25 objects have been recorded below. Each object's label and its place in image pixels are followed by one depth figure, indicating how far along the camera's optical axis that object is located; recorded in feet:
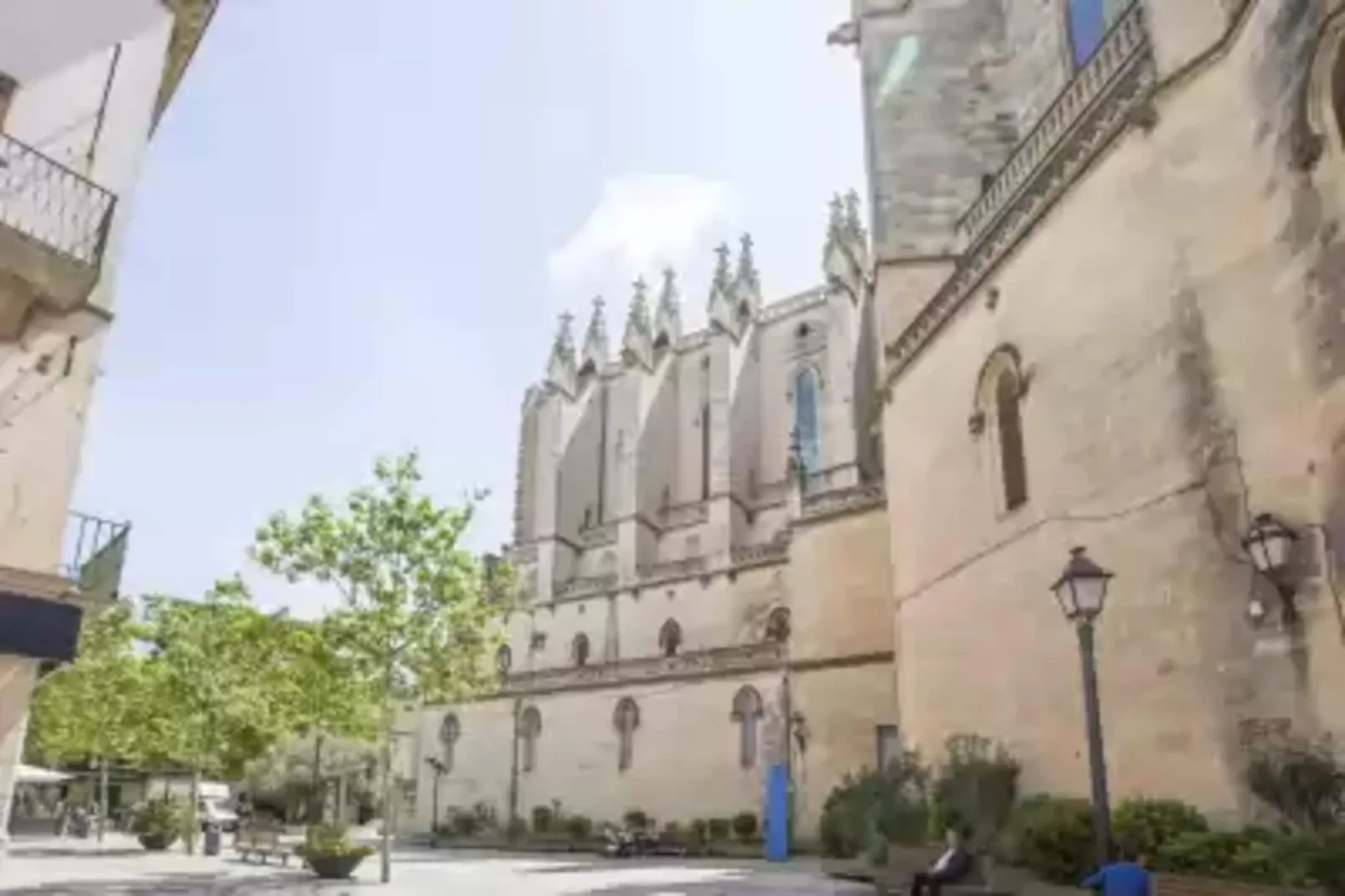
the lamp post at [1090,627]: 25.58
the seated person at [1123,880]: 22.79
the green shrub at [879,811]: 47.52
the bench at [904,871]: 36.13
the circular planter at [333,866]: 56.70
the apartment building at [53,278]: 31.71
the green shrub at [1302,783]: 25.64
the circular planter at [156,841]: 84.69
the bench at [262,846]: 74.59
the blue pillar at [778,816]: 85.81
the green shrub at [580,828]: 107.34
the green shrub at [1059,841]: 33.14
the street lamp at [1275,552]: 27.96
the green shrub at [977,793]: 40.22
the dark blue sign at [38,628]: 30.12
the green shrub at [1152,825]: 30.04
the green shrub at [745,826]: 94.43
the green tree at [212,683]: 84.84
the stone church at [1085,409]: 29.07
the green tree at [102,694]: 96.07
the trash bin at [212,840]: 81.10
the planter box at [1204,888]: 23.43
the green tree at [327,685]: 59.47
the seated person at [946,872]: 31.94
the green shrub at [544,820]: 111.55
